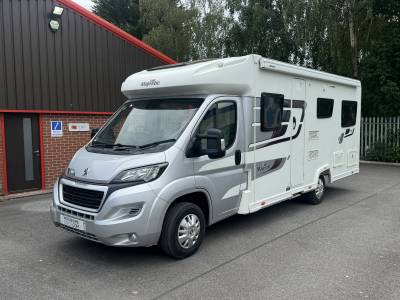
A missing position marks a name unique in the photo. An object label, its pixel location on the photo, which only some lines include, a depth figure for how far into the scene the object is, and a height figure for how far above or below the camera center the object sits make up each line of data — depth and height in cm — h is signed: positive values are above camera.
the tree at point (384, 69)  1496 +193
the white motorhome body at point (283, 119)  550 +6
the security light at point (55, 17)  985 +266
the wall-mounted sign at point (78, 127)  1057 -18
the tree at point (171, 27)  2520 +615
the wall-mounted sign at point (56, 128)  1017 -20
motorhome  457 -50
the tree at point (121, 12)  3044 +850
